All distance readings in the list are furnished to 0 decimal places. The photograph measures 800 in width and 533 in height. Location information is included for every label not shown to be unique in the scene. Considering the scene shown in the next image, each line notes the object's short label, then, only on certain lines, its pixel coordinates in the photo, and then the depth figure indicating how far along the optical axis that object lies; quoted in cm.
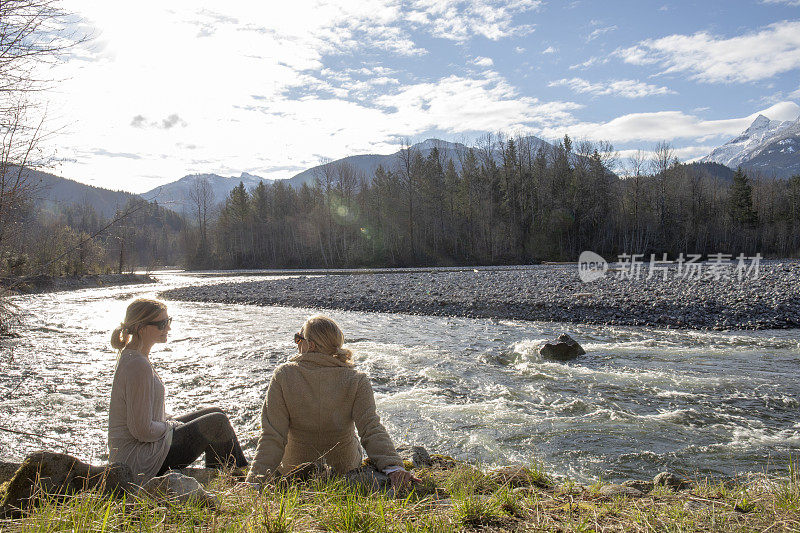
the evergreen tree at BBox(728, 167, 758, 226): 5866
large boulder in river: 971
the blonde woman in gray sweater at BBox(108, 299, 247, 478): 323
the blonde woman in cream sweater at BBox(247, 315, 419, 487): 309
